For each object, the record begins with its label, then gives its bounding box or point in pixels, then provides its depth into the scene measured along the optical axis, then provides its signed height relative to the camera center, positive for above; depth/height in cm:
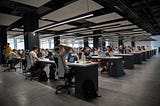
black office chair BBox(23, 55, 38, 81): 539 -81
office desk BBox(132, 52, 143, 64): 944 -62
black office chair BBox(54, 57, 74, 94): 358 -112
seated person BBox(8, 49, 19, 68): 784 -48
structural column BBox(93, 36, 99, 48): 1431 +99
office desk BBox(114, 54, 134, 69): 735 -66
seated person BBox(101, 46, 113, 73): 622 -74
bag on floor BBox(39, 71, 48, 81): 528 -111
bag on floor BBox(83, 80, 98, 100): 324 -103
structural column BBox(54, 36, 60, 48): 1551 +134
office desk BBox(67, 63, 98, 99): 342 -67
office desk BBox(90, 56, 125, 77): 555 -76
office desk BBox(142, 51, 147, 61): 1132 -57
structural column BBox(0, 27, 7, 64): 1118 +90
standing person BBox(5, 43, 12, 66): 909 +5
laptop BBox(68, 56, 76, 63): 441 -32
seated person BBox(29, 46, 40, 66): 521 -28
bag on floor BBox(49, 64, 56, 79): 552 -96
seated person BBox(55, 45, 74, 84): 347 -44
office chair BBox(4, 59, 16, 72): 788 -90
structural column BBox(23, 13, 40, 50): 666 +118
